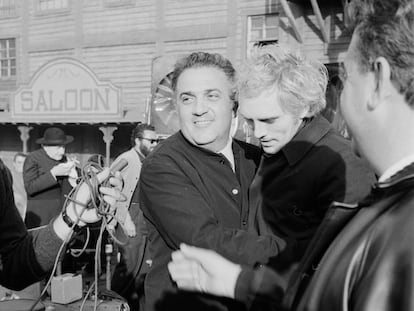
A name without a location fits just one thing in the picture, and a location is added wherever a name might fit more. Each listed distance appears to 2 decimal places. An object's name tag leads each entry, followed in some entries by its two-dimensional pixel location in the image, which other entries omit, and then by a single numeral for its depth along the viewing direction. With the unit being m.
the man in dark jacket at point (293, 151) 1.79
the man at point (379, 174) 0.84
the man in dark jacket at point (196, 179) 1.85
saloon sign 13.90
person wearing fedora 5.54
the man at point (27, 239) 2.05
